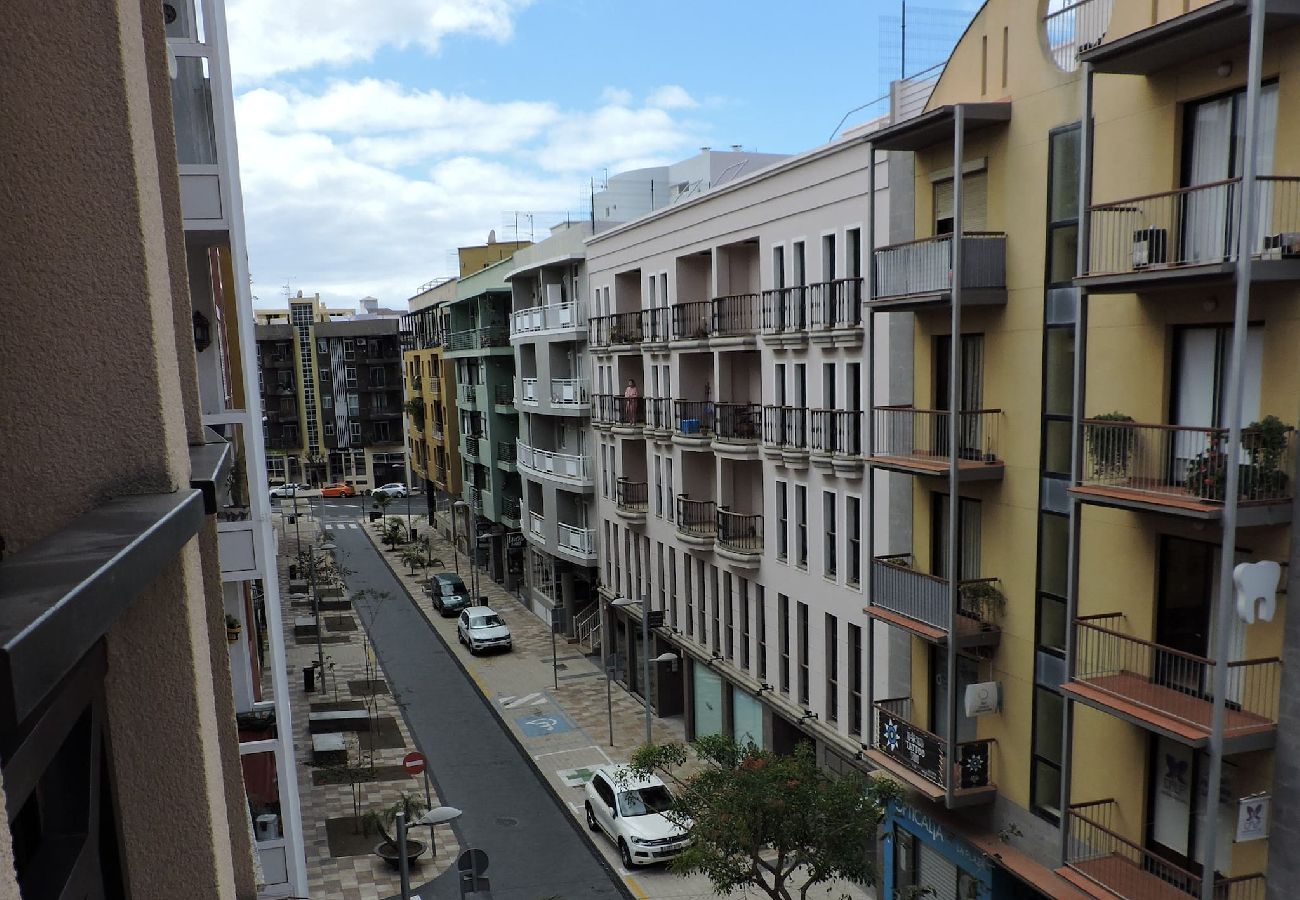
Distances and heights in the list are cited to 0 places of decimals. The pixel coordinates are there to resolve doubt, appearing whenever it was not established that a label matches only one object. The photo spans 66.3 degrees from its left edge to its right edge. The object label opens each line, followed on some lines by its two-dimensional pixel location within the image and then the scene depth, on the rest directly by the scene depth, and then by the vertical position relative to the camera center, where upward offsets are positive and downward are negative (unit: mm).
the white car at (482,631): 40844 -11765
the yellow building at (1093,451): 11781 -1742
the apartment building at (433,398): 63781 -3458
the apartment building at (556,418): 39344 -3117
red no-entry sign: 21500 -8936
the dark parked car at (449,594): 48031 -11997
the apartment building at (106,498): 2766 -437
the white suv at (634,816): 22844 -11270
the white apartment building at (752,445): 21781 -2841
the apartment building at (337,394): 96750 -4230
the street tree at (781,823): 15859 -7773
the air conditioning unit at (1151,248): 12656 +1020
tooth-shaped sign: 11484 -2979
